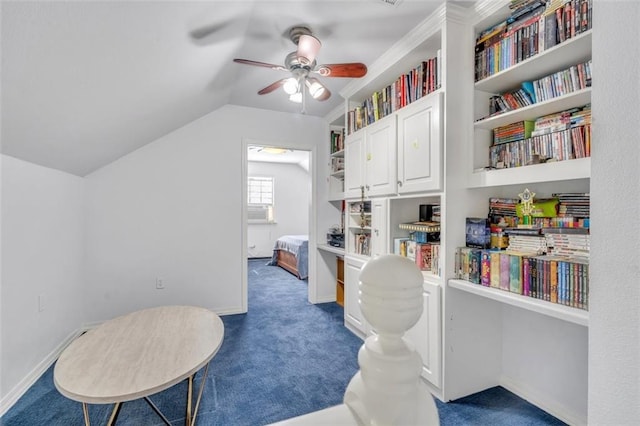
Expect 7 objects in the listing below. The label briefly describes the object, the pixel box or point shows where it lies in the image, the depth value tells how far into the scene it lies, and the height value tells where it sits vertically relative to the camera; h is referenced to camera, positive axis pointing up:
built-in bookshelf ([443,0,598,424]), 1.39 +0.15
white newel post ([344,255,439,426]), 0.28 -0.15
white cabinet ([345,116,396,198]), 2.27 +0.44
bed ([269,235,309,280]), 4.76 -0.79
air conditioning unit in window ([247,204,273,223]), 6.96 -0.05
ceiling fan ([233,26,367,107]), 1.85 +0.94
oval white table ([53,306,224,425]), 1.13 -0.67
